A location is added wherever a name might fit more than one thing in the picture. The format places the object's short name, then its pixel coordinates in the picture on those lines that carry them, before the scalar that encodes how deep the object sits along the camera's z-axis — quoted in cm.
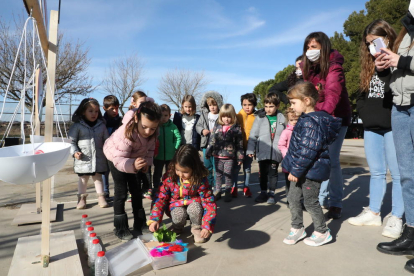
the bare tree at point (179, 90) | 2641
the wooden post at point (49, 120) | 217
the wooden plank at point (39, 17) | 193
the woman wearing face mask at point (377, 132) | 288
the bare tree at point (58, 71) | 1263
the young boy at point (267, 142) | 419
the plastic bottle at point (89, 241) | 228
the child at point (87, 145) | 394
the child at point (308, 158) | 262
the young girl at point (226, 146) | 427
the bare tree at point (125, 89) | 2108
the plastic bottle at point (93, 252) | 217
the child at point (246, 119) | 473
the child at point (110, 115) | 462
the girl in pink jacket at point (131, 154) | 271
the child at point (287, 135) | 383
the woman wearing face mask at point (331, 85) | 308
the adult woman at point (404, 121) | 241
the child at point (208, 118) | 488
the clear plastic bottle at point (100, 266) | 206
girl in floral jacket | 280
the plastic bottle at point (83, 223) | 283
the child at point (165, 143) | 453
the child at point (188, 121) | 504
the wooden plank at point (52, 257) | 212
